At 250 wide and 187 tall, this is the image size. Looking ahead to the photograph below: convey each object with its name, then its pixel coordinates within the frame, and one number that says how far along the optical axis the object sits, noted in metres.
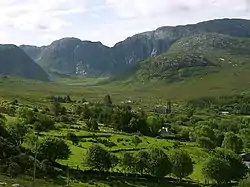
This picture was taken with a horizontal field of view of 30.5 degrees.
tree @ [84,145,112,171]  105.25
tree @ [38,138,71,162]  105.75
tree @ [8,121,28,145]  116.70
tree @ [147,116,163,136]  179.12
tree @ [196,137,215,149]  149.75
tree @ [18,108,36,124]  149.35
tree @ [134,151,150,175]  108.18
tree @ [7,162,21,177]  85.06
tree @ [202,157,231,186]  108.06
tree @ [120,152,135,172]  108.69
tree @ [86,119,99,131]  154.75
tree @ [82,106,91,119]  187.12
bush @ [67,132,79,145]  130.02
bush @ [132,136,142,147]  137.76
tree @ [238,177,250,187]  85.39
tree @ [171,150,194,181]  109.75
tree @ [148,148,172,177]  107.19
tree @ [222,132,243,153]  148.75
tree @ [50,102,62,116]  187.73
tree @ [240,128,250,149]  165.82
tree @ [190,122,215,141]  162.12
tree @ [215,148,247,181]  110.88
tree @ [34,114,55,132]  139.23
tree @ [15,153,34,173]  90.54
